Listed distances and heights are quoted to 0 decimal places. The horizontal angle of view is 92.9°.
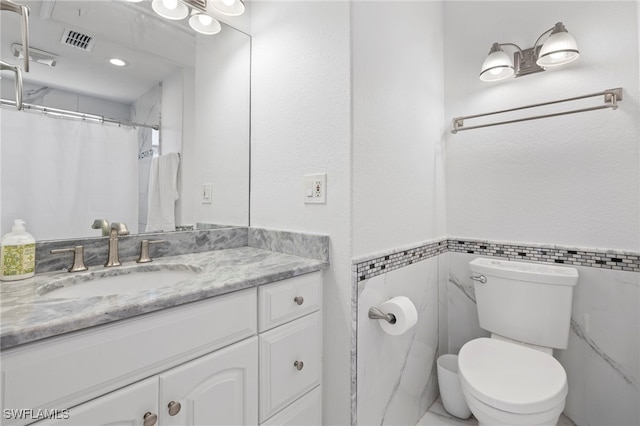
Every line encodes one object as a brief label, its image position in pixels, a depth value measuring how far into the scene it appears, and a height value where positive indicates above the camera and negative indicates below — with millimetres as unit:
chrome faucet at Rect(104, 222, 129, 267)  1111 -102
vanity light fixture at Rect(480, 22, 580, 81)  1316 +775
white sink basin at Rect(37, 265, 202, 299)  921 -206
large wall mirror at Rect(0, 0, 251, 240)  1035 +406
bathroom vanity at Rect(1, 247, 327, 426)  593 -315
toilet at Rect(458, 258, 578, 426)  1083 -576
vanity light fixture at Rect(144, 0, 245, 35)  1331 +958
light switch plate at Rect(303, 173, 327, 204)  1214 +130
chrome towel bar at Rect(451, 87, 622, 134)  1310 +536
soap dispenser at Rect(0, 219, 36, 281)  895 -103
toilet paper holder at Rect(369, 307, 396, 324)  1193 -376
